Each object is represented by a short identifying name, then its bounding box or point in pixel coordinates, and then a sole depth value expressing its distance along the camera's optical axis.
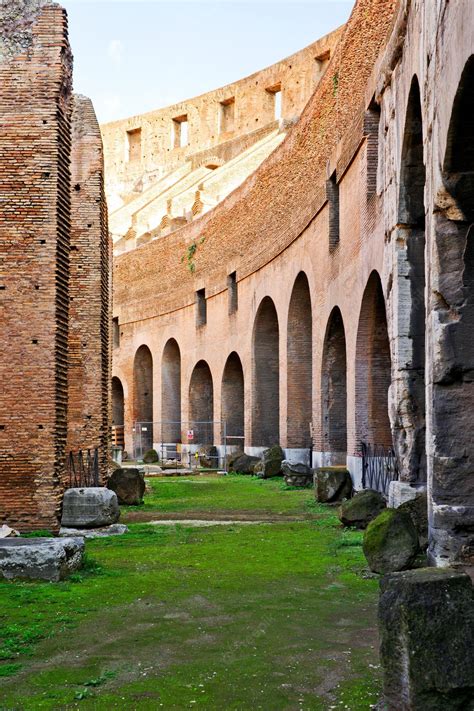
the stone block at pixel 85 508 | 9.40
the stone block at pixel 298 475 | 16.16
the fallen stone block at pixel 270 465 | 18.86
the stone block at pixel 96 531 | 9.07
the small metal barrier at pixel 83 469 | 11.95
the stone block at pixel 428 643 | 3.39
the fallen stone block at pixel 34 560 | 6.45
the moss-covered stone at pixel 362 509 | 9.27
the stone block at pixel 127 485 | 12.77
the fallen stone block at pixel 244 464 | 20.89
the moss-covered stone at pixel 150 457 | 28.77
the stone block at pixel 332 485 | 12.67
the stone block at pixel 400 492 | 9.09
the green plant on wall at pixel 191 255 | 27.48
